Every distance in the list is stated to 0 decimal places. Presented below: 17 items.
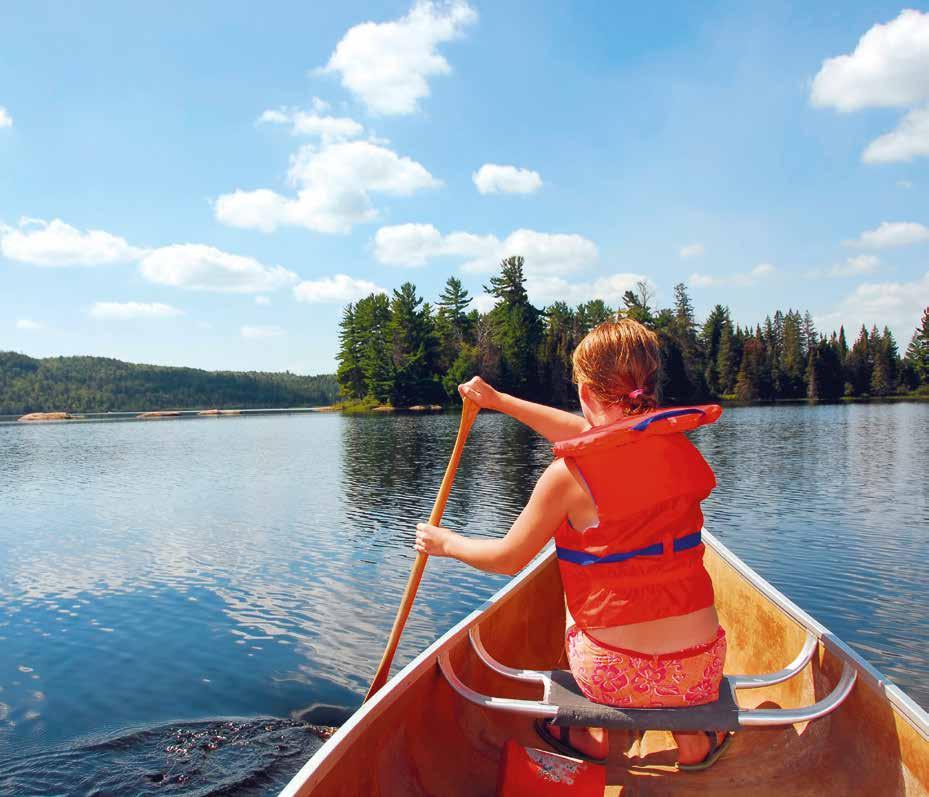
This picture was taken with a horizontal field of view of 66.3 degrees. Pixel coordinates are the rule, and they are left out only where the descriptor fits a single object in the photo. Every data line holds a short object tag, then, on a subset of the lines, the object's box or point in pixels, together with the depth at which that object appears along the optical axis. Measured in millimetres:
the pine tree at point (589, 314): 94438
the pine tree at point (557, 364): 79500
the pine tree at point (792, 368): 96188
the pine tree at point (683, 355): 84125
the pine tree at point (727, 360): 96750
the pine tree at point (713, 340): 99812
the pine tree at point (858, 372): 99438
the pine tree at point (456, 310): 85312
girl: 2406
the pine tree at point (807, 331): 120062
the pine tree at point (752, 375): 92300
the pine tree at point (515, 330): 78812
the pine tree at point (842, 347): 108638
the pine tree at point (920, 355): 96750
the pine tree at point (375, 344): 76125
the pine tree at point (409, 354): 74688
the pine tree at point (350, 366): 85312
